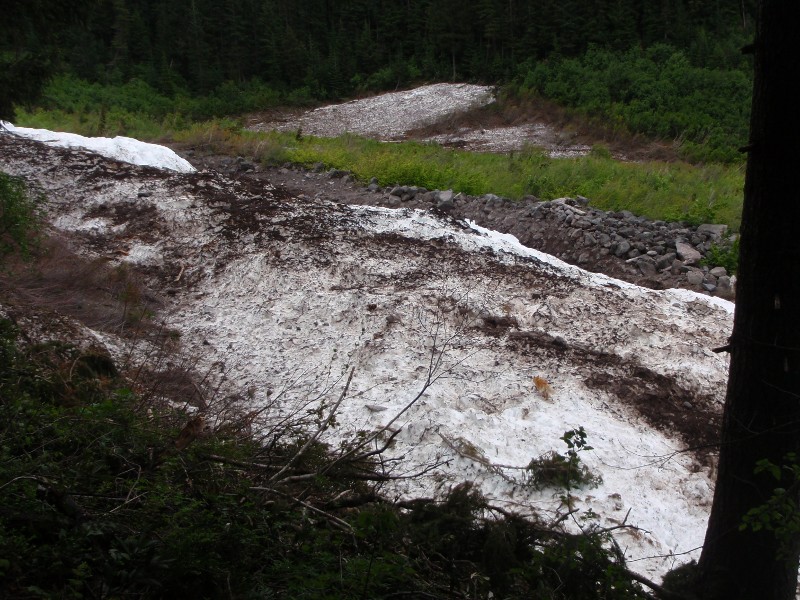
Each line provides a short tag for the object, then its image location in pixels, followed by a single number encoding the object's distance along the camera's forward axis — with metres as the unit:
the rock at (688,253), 9.48
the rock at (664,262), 9.42
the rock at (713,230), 10.06
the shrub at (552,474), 5.06
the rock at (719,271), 9.05
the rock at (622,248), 9.74
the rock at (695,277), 8.94
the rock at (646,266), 9.33
